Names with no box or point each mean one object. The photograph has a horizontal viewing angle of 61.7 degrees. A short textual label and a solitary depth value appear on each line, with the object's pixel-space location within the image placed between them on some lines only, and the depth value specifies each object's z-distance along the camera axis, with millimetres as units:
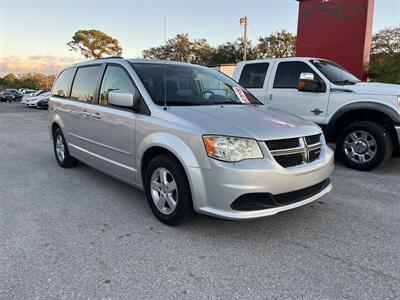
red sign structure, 11742
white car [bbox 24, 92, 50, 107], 26594
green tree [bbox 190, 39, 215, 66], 41953
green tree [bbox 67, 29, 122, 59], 54188
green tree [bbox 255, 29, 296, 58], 35906
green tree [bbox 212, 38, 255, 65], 38934
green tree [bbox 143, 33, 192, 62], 42778
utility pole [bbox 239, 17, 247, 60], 27281
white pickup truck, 5406
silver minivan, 2930
